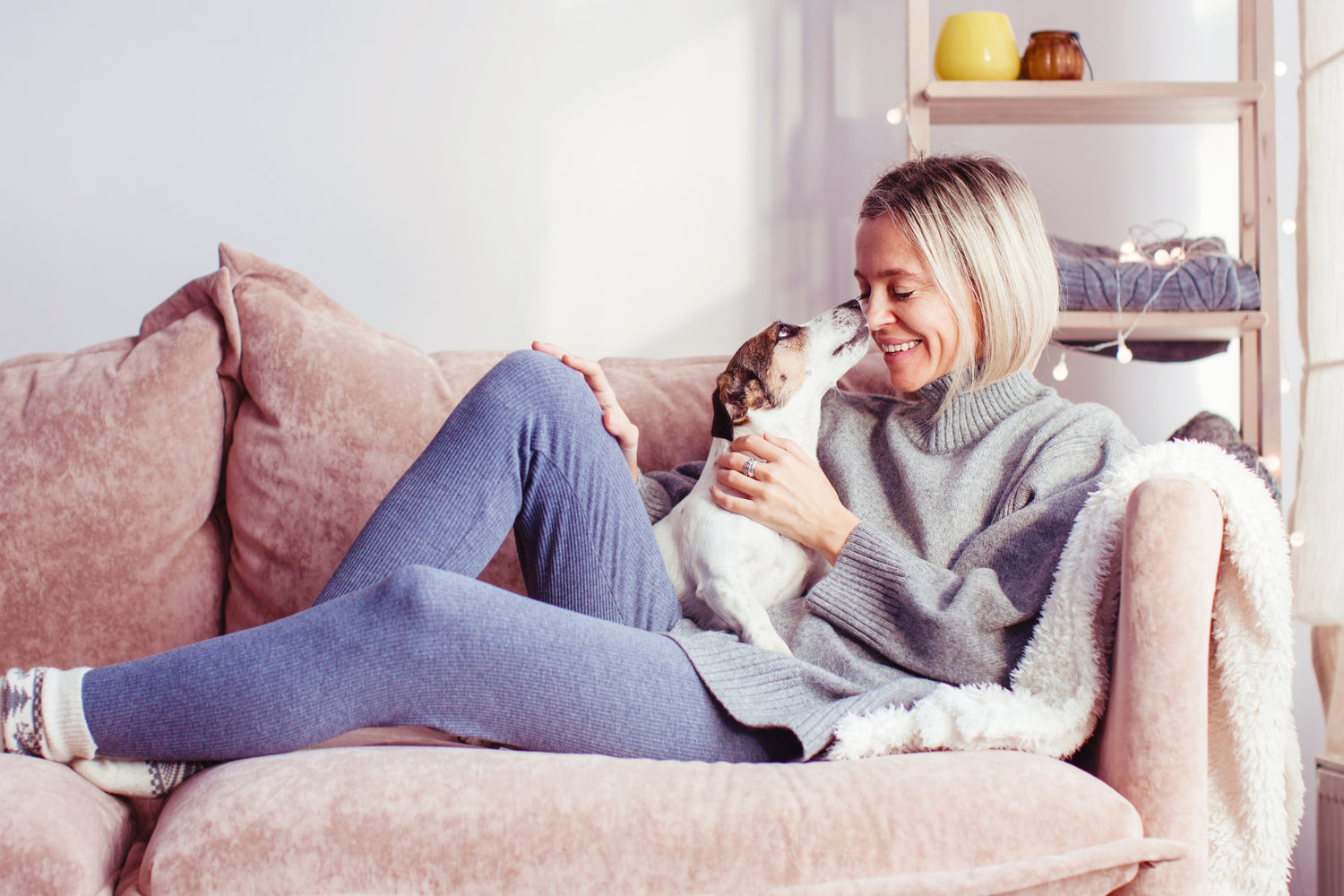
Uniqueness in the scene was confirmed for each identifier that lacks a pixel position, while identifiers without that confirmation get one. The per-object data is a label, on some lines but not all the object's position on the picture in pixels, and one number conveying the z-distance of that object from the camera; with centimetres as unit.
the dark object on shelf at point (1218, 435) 185
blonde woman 96
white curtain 180
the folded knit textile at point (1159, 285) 192
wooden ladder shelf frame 196
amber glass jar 200
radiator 175
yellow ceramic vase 200
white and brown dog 132
